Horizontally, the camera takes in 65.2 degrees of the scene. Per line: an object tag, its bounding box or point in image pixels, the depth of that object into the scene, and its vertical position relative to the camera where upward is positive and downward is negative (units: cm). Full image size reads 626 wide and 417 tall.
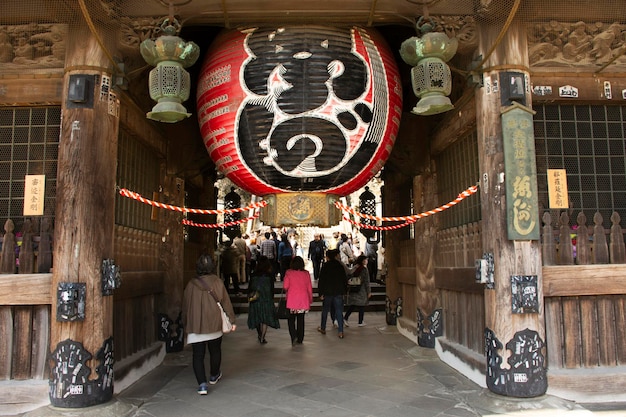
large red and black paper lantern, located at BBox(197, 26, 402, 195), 548 +175
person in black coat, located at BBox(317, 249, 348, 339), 1068 -48
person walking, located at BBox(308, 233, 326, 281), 1862 +36
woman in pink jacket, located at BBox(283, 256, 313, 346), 940 -62
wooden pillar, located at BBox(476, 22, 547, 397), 561 +6
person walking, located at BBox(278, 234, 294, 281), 1719 +31
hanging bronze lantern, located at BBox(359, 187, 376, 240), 954 +114
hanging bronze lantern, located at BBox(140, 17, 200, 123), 524 +203
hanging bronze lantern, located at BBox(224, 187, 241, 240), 927 +105
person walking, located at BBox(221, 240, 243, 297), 1528 -2
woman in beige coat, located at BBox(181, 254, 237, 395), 618 -64
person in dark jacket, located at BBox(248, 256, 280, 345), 931 -68
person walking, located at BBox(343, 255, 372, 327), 1181 -78
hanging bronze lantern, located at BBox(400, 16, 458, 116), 529 +206
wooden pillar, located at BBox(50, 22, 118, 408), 541 +36
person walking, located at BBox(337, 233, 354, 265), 1641 +34
